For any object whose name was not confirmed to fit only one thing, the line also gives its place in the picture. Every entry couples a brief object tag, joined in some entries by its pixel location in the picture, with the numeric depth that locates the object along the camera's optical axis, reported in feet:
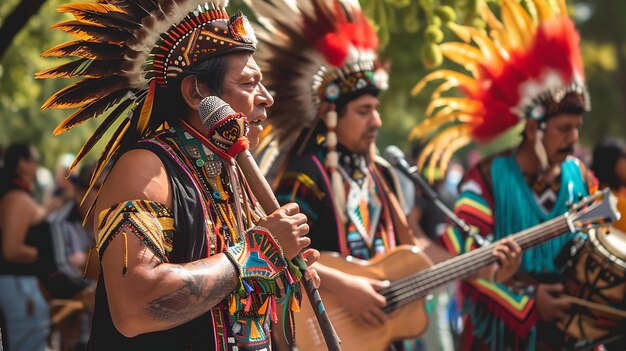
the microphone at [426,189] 16.81
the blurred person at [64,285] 21.26
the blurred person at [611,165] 21.13
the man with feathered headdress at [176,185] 8.15
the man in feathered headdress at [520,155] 17.02
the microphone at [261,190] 8.82
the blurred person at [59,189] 32.37
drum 16.52
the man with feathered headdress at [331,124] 15.64
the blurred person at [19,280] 21.34
